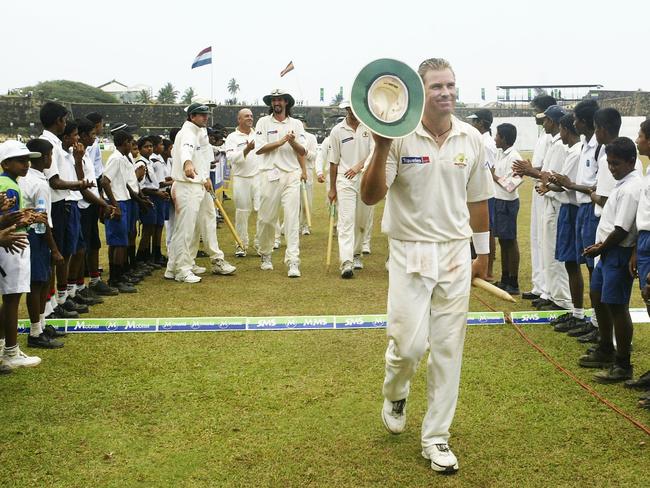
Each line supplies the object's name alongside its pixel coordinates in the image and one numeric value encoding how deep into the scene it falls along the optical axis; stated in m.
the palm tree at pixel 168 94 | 101.75
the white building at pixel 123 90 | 100.43
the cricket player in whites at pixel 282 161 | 10.43
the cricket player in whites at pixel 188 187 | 9.73
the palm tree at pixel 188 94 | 85.62
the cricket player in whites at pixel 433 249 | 4.12
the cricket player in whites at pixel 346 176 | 10.16
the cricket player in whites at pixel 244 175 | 12.79
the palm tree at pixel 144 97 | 90.00
